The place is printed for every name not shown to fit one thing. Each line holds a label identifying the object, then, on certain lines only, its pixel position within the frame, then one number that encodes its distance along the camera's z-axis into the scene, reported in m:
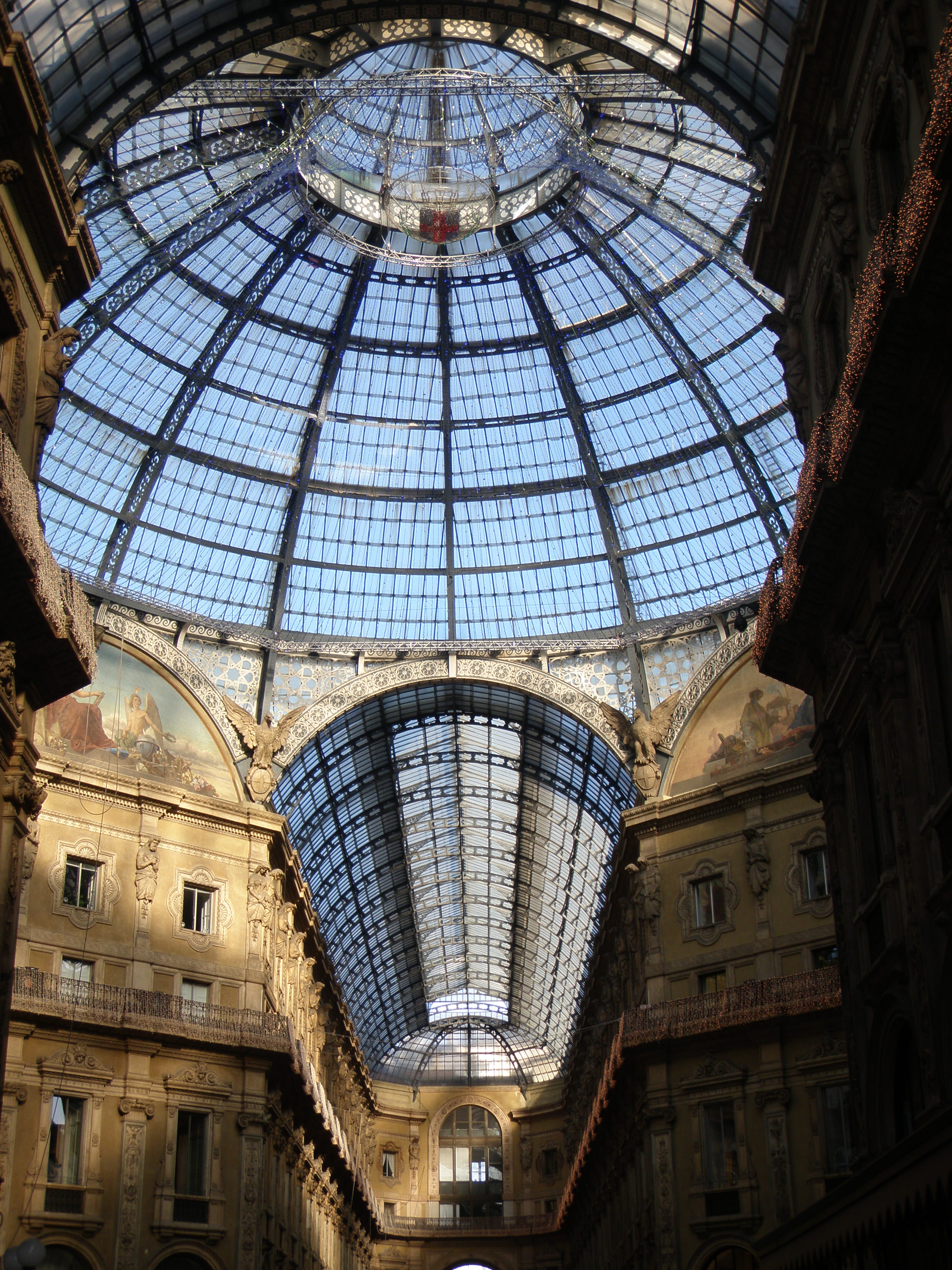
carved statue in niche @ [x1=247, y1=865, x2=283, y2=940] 45.78
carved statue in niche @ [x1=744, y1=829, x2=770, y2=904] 43.47
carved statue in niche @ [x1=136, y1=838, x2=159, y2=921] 42.69
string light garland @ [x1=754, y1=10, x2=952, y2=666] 16.33
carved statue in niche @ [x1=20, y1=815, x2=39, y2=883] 39.62
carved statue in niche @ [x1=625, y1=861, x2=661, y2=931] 46.03
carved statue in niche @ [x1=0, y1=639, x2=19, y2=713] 22.25
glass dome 42.78
